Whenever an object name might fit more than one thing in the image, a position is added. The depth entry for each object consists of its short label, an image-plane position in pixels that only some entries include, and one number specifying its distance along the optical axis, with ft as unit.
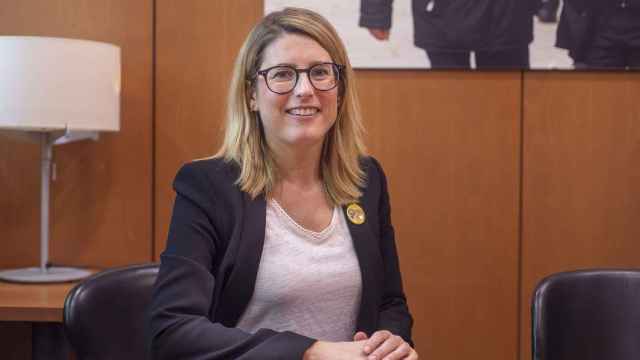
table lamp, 9.82
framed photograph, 10.67
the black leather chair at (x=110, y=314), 7.82
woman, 7.64
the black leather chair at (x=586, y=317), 8.18
